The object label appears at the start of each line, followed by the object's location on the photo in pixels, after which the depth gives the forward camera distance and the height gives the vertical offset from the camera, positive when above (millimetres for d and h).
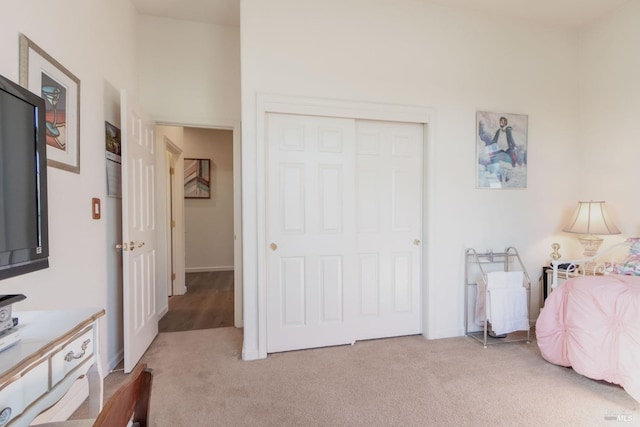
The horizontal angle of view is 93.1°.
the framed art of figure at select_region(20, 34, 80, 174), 1497 +622
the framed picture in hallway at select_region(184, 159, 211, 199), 5988 +600
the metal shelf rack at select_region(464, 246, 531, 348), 2883 -615
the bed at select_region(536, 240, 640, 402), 1900 -830
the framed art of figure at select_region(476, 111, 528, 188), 2996 +576
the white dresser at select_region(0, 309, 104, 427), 757 -454
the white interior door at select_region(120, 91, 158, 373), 2279 -216
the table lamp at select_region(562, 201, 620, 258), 2840 -172
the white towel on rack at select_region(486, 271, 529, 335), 2680 -852
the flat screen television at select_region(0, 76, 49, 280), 983 +91
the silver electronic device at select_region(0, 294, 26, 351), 847 -338
